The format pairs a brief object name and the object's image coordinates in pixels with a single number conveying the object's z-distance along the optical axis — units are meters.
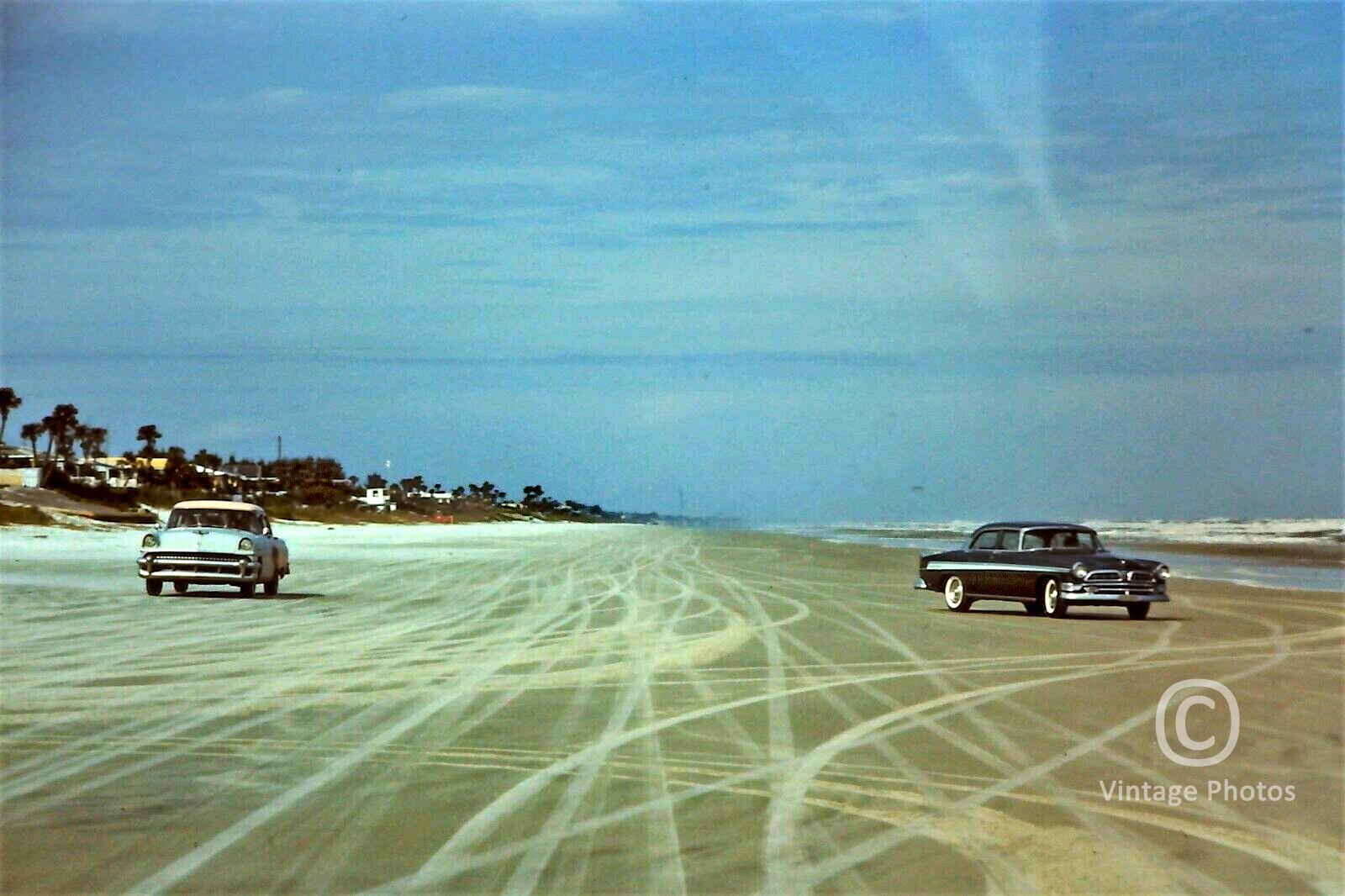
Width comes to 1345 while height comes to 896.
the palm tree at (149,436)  158.12
